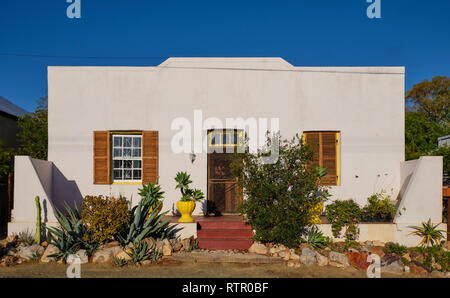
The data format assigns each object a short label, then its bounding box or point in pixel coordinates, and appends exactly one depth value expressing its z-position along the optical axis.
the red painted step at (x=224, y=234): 7.39
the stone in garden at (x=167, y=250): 6.75
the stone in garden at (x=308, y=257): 6.43
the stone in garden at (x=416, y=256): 6.60
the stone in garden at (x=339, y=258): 6.41
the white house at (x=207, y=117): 8.84
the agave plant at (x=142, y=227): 6.71
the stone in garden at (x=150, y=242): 6.69
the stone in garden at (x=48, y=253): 6.50
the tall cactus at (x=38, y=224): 7.15
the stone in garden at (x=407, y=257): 6.57
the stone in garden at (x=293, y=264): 6.35
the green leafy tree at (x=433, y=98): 24.92
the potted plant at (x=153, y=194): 7.42
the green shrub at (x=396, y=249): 6.77
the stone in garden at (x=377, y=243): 7.30
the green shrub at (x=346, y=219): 7.34
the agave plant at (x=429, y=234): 7.23
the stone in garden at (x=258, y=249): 6.95
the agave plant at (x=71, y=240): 6.54
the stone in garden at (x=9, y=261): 6.28
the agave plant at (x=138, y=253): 6.34
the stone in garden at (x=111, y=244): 6.70
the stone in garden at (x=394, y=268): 6.12
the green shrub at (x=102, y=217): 6.44
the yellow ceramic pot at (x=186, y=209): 7.55
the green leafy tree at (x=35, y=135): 10.34
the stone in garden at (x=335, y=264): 6.36
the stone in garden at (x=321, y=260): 6.41
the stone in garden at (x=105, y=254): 6.39
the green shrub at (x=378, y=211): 7.70
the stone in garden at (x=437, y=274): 5.99
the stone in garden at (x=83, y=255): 6.40
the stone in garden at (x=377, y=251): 6.75
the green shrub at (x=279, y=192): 6.80
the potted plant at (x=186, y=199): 7.56
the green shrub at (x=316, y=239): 7.14
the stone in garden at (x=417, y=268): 6.09
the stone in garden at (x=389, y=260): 6.22
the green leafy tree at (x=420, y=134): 14.88
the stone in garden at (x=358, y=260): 6.22
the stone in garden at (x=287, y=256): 6.65
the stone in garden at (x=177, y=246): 7.05
